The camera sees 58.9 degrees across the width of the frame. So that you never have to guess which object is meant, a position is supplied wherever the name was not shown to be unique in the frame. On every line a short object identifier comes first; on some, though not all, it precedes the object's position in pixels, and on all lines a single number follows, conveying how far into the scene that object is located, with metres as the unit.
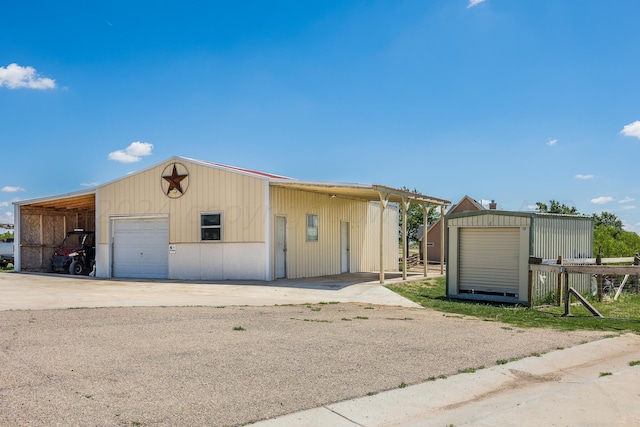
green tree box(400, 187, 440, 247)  45.66
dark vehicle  23.25
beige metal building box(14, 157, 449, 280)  18.19
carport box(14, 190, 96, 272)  23.42
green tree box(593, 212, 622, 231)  47.19
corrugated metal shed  13.41
